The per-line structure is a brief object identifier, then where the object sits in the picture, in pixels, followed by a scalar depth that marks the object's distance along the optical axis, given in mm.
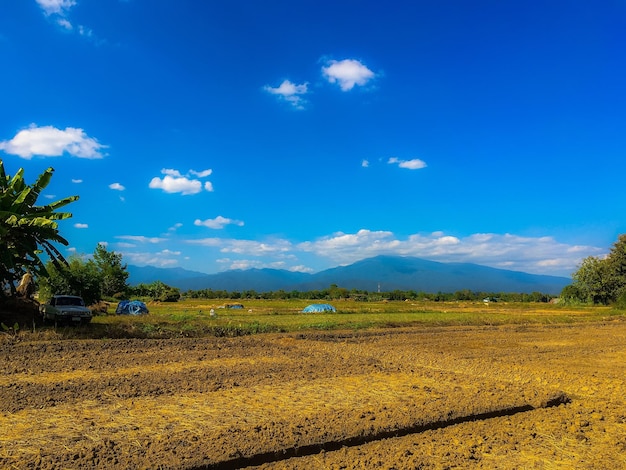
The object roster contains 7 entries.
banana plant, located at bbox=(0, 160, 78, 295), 16406
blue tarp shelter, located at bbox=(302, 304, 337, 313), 45719
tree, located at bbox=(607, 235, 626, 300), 67750
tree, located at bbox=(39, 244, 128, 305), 33406
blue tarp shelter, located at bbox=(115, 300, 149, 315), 36438
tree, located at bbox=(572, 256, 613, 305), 69875
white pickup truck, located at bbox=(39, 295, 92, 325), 20000
